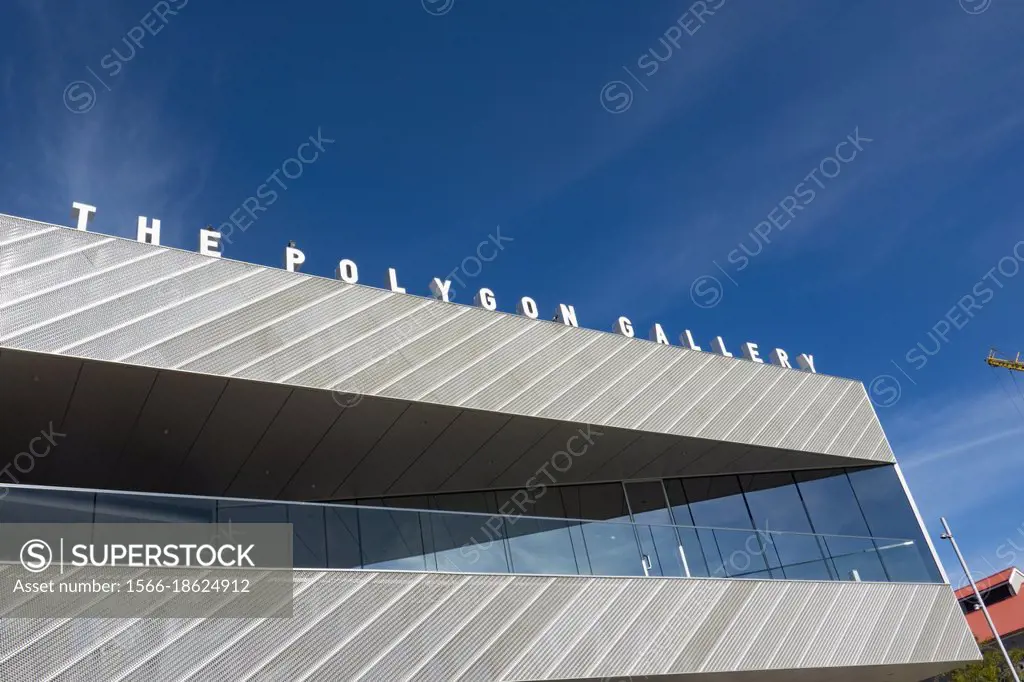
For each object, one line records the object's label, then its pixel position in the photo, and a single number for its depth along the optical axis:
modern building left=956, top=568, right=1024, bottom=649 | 42.94
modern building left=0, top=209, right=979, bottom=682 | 9.94
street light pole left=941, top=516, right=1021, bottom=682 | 17.84
